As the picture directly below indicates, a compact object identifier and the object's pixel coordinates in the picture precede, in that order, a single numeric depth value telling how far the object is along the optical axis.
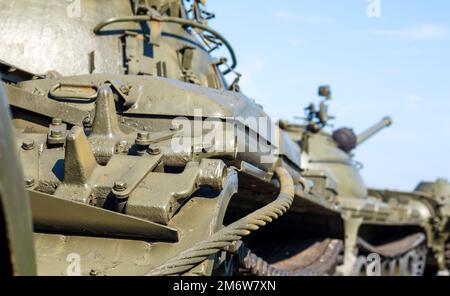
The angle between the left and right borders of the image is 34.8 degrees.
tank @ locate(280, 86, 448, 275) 10.03
